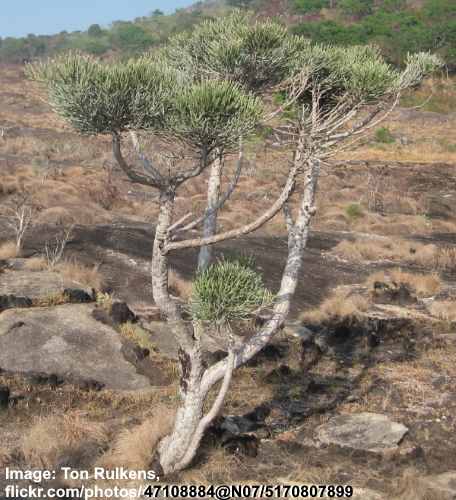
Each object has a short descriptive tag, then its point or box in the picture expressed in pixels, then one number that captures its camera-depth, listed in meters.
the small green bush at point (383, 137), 54.16
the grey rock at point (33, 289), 13.36
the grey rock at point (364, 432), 9.10
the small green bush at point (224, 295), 7.05
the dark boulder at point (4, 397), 10.23
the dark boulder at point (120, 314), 13.46
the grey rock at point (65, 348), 11.50
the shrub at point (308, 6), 107.81
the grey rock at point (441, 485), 7.53
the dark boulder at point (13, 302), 13.21
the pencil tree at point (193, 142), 6.85
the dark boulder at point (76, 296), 13.90
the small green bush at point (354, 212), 30.44
